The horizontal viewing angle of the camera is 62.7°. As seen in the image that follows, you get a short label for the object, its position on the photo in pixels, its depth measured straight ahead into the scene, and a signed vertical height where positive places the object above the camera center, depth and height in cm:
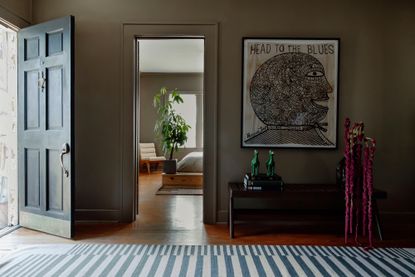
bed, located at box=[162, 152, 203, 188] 656 -96
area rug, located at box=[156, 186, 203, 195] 580 -108
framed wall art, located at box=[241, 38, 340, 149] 388 +47
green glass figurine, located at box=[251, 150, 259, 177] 356 -36
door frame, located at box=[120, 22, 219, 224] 392 +32
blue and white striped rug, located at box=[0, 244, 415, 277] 254 -106
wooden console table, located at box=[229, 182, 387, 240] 340 -64
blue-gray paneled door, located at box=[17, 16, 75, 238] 328 +1
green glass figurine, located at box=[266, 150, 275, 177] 354 -37
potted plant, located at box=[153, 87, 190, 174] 768 +2
